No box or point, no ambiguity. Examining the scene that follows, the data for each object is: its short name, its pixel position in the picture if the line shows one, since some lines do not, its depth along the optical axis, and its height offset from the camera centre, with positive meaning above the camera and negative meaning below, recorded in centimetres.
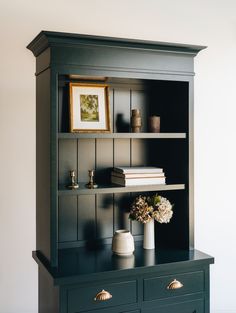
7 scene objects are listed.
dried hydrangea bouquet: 234 -37
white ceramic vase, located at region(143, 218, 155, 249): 241 -53
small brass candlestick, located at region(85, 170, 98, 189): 227 -19
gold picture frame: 232 +23
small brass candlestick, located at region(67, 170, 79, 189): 224 -20
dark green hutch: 206 -18
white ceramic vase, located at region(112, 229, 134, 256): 229 -54
